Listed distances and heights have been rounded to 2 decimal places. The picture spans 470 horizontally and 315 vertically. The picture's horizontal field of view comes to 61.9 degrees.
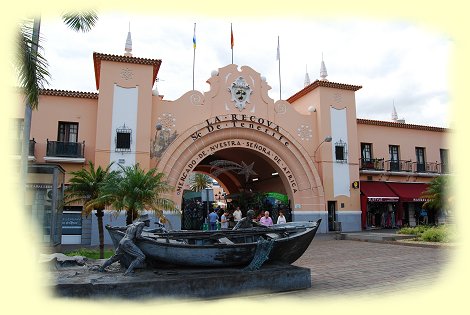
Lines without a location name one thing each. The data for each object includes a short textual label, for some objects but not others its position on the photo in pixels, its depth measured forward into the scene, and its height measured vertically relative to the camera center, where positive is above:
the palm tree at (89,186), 13.83 +0.93
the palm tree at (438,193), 22.14 +1.06
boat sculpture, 7.55 -0.66
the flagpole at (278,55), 27.53 +10.94
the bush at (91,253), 13.44 -1.46
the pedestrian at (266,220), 16.32 -0.33
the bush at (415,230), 18.65 -0.89
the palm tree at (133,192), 13.17 +0.68
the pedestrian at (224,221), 20.00 -0.45
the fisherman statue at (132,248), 7.43 -0.68
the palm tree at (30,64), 8.97 +3.52
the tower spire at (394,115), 32.78 +8.02
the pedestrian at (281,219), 17.08 -0.30
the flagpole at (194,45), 25.06 +10.68
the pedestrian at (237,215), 20.28 -0.15
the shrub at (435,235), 15.52 -0.95
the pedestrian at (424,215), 28.06 -0.22
